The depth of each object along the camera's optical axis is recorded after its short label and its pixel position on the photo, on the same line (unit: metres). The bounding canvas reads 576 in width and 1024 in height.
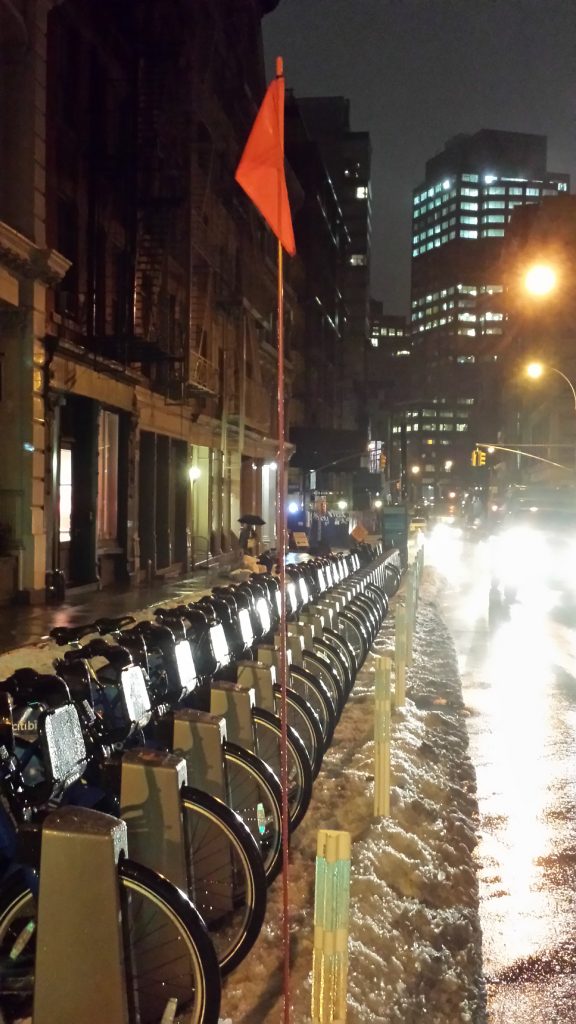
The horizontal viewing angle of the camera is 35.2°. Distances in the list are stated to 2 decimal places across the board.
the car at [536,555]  18.20
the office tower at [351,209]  86.81
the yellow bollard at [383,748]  5.54
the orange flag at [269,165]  4.25
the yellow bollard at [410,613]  11.25
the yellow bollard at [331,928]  3.01
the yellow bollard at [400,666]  8.64
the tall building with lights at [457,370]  186.12
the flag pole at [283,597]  3.26
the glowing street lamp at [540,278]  26.07
